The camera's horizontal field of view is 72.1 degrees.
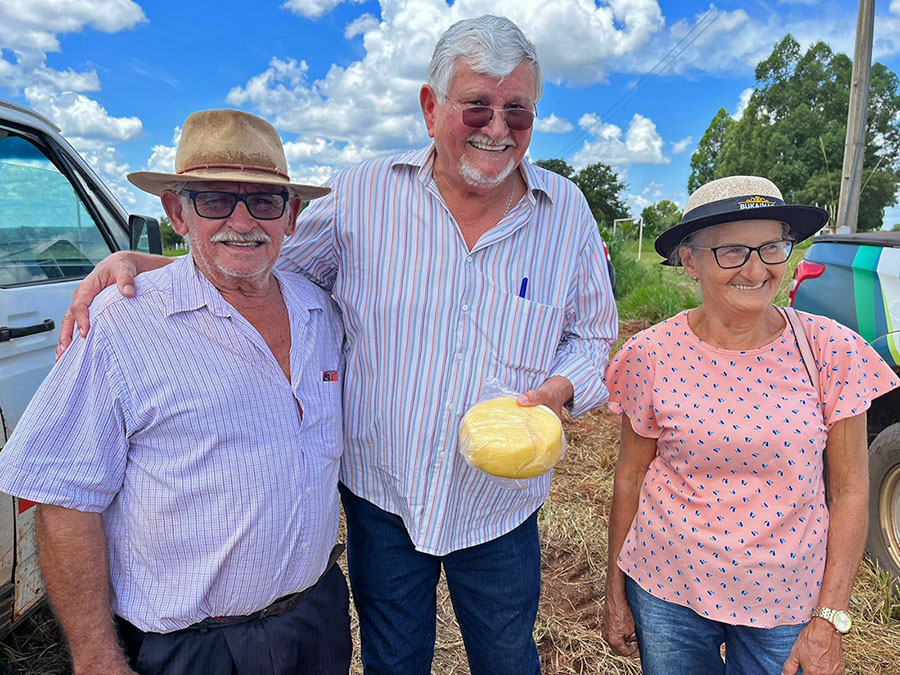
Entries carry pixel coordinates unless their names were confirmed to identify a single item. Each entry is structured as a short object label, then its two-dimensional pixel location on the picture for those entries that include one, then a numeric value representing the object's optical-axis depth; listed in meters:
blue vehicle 2.81
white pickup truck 2.08
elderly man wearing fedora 1.40
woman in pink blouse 1.60
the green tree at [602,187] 58.56
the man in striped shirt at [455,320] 1.79
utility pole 9.57
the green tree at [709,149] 53.55
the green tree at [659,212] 58.38
